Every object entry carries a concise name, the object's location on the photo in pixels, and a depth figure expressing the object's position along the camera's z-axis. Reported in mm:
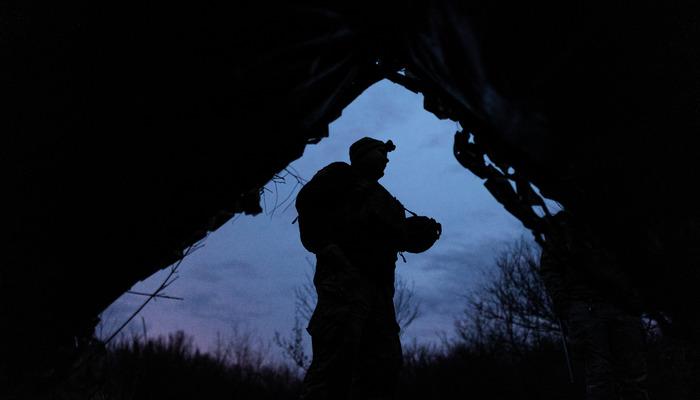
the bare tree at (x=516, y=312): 21250
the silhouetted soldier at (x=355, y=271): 2305
